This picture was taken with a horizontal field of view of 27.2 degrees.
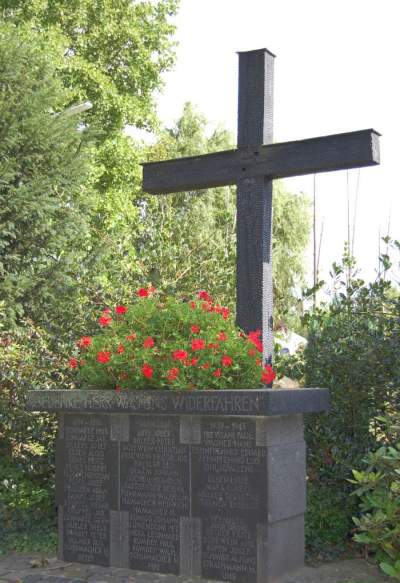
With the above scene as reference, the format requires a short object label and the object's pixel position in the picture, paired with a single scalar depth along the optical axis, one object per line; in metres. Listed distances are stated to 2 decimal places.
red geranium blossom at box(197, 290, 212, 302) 7.17
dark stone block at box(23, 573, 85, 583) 6.33
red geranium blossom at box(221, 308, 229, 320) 7.05
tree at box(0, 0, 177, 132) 23.61
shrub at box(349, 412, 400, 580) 6.04
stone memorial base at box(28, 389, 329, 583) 6.11
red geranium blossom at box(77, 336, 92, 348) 7.33
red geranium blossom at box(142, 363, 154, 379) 6.50
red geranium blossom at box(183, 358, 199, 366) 6.41
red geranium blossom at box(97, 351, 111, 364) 6.78
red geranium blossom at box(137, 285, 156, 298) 7.19
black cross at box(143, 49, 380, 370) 7.28
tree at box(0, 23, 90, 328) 15.84
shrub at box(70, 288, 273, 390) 6.50
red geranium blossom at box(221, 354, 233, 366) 6.45
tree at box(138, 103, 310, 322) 30.95
